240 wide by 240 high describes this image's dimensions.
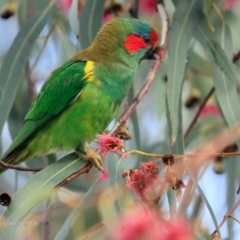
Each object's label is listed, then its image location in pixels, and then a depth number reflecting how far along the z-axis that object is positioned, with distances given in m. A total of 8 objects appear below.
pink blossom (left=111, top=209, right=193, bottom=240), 4.05
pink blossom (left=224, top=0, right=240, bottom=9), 4.24
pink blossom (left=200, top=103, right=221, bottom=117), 4.39
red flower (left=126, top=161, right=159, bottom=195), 4.10
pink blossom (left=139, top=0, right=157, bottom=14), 4.31
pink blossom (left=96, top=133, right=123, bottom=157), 4.15
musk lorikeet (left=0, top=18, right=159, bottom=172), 4.25
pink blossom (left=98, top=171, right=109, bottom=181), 4.16
